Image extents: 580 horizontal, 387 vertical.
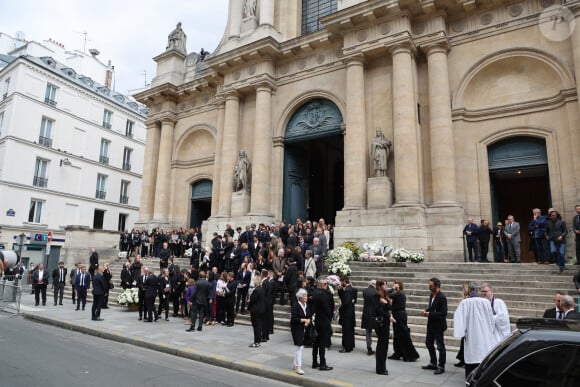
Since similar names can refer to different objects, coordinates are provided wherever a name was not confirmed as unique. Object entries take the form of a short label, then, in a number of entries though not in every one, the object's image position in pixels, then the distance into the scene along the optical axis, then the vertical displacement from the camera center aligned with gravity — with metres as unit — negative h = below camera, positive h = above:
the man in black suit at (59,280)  15.06 -1.18
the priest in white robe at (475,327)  5.92 -1.07
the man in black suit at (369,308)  7.41 -1.01
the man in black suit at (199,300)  10.42 -1.30
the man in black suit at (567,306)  5.85 -0.70
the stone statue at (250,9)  21.61 +13.22
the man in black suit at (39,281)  14.98 -1.24
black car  2.69 -0.72
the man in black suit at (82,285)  13.80 -1.24
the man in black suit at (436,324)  6.71 -1.17
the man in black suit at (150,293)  11.65 -1.25
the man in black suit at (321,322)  6.84 -1.21
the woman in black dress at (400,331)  7.38 -1.38
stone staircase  9.08 -0.68
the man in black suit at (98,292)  11.66 -1.26
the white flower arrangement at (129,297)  13.73 -1.60
